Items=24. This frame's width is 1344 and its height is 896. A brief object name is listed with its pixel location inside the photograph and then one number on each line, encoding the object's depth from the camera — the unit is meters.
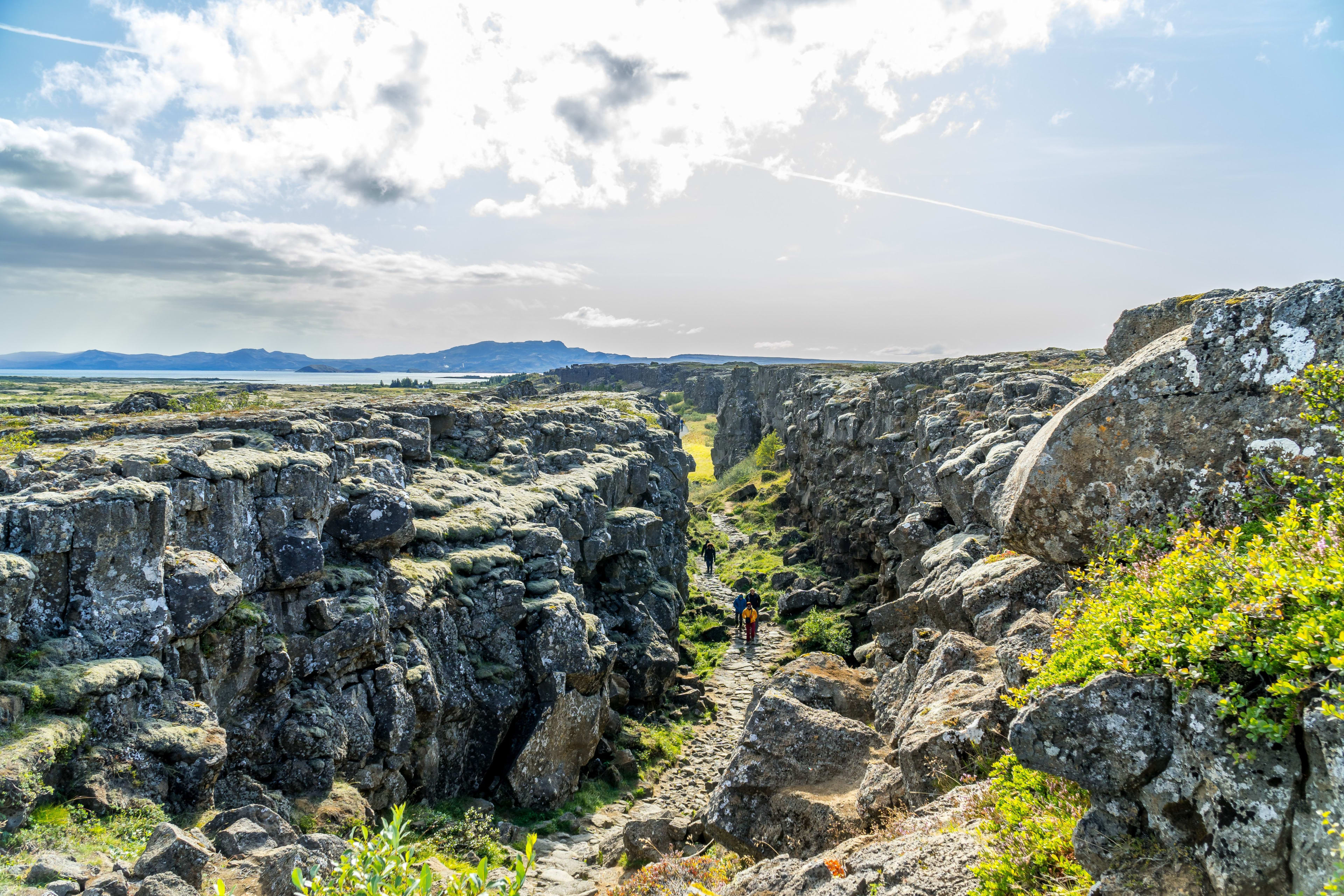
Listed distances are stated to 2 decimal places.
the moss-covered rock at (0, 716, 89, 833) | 10.97
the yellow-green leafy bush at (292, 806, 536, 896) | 6.61
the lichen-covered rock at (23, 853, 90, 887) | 9.57
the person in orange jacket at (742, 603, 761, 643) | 38.34
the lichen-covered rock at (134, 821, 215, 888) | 10.46
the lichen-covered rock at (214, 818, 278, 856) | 11.52
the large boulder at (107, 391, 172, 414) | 36.38
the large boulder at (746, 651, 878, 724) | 19.20
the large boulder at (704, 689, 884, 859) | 14.05
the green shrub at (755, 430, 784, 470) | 90.88
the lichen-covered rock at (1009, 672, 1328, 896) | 5.98
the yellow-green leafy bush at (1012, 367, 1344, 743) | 5.87
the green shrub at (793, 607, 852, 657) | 35.16
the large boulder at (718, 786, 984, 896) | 8.79
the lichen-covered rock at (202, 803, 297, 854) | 12.99
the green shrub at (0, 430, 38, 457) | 19.72
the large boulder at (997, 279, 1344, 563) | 9.07
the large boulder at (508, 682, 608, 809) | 22.94
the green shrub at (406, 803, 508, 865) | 18.64
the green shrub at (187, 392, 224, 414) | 33.66
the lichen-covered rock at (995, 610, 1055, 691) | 11.01
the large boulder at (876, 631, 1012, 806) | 11.61
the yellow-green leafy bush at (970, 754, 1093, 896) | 7.73
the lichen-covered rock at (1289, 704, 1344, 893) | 5.57
